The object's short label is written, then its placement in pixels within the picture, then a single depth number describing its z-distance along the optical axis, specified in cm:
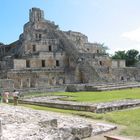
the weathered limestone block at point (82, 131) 532
